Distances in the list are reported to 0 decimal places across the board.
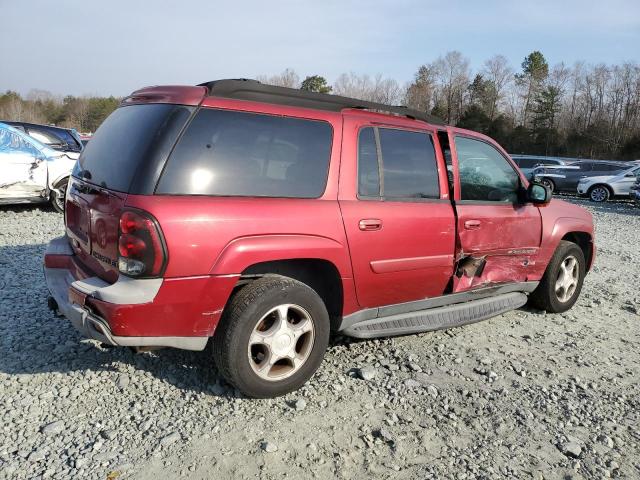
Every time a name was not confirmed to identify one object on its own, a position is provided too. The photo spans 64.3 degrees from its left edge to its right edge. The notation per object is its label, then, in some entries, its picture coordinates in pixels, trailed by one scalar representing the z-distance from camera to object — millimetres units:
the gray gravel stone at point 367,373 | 3499
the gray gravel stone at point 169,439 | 2684
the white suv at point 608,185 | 19062
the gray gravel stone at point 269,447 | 2667
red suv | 2764
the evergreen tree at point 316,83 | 58812
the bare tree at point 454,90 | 66125
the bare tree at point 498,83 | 63259
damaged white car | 8875
